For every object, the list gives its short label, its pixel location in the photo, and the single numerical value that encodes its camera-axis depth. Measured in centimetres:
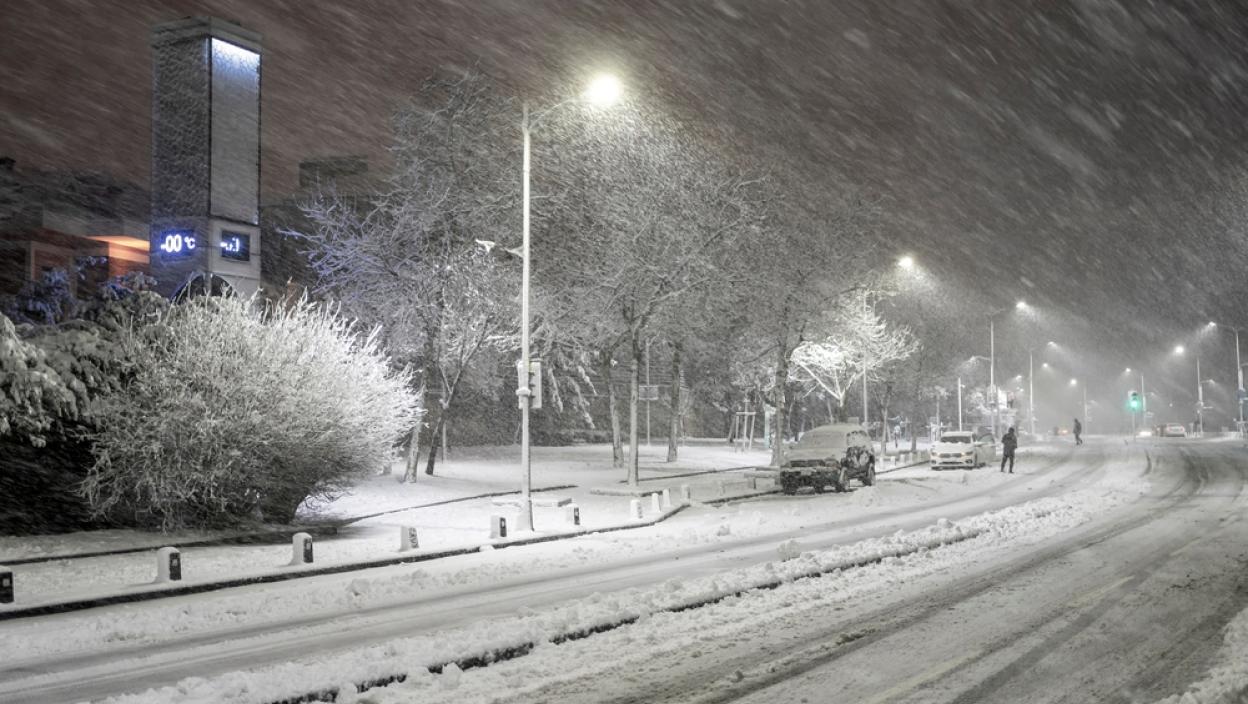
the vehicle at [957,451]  4475
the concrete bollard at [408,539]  1880
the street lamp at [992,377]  6150
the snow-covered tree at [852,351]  4631
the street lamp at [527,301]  2177
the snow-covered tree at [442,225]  3127
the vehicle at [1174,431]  9125
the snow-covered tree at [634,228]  3222
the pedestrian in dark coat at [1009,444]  4034
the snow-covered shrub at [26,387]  1750
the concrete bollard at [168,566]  1516
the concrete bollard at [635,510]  2422
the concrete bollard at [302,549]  1723
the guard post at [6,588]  1339
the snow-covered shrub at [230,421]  2008
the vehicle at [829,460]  3216
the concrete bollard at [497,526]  2039
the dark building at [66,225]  6072
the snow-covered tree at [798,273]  4109
